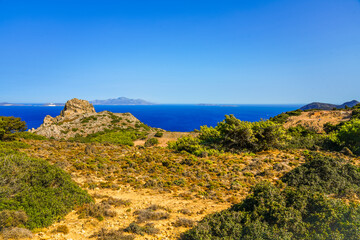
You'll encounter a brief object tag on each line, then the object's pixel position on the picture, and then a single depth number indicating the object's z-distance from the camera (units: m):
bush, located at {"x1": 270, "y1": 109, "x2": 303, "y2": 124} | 44.12
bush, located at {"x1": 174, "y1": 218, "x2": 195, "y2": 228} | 7.21
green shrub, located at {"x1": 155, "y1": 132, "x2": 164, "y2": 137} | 35.24
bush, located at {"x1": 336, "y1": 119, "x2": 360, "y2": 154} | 17.90
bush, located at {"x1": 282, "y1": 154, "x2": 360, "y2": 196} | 9.36
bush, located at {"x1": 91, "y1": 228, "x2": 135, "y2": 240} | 6.18
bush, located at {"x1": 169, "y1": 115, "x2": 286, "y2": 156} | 18.70
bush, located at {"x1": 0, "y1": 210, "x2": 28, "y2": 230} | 6.15
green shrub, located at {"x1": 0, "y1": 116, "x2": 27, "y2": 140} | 21.53
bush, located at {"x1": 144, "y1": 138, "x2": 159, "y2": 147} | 29.75
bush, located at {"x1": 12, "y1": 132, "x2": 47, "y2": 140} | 24.76
